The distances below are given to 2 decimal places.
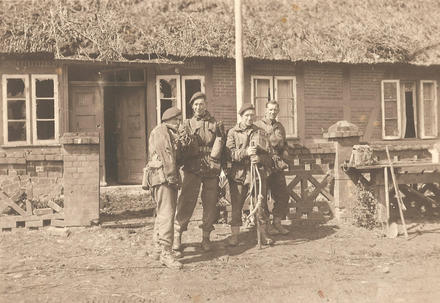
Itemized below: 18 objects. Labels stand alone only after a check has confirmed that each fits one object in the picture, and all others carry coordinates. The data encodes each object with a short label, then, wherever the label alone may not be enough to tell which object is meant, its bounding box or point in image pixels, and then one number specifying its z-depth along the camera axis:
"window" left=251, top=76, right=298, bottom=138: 11.66
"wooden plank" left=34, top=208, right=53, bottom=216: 6.78
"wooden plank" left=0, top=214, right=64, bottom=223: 6.75
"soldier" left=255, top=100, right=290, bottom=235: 6.45
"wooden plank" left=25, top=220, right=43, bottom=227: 6.77
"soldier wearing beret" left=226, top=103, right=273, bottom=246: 5.97
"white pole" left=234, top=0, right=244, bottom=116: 8.36
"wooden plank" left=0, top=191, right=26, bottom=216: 6.75
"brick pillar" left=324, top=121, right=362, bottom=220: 7.09
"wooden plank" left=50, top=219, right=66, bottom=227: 6.73
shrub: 6.82
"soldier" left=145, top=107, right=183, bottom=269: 5.30
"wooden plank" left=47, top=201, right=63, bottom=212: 6.76
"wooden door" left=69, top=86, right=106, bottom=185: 10.74
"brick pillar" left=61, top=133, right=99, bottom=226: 6.72
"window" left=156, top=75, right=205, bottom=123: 11.08
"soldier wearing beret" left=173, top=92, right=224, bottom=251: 5.75
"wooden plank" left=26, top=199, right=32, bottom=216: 6.80
